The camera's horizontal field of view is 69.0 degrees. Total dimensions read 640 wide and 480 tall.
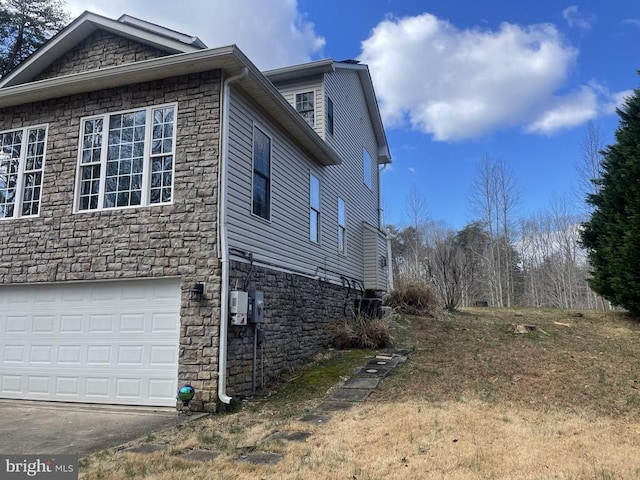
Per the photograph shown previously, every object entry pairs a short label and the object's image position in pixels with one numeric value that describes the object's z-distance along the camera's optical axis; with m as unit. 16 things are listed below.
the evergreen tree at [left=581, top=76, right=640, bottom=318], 12.55
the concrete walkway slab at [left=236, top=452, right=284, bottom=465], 4.47
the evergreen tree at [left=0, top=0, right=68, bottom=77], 19.33
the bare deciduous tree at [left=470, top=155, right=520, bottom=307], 28.78
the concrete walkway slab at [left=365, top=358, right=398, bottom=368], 8.81
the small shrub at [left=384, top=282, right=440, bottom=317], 14.46
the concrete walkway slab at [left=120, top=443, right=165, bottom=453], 4.83
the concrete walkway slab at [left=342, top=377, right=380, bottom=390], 7.62
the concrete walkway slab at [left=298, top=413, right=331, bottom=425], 6.04
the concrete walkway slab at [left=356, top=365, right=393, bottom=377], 8.20
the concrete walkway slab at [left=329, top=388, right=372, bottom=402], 7.04
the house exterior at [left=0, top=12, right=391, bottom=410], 7.25
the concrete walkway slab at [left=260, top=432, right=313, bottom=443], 5.21
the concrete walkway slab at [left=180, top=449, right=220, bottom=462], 4.57
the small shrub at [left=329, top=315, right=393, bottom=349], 10.59
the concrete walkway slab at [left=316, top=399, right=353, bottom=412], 6.59
